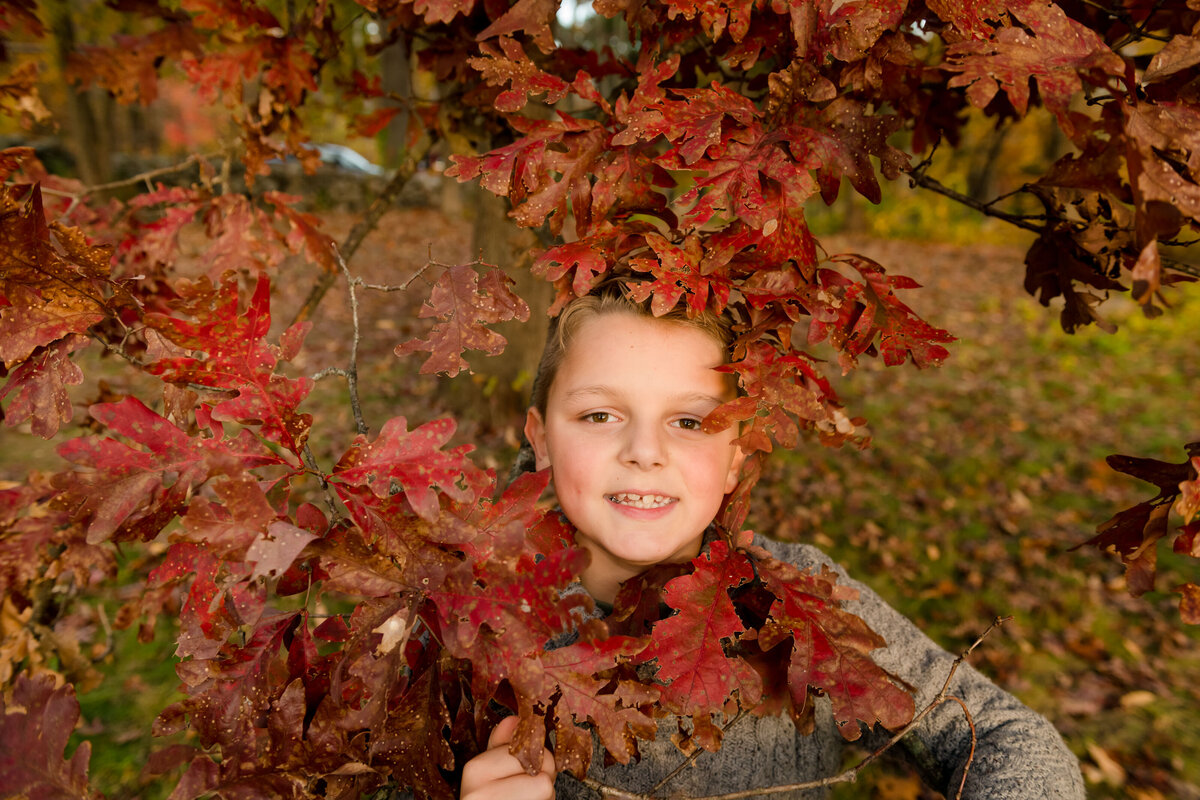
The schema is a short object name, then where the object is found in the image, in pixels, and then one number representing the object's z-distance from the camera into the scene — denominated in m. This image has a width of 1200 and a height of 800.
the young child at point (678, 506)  0.67
